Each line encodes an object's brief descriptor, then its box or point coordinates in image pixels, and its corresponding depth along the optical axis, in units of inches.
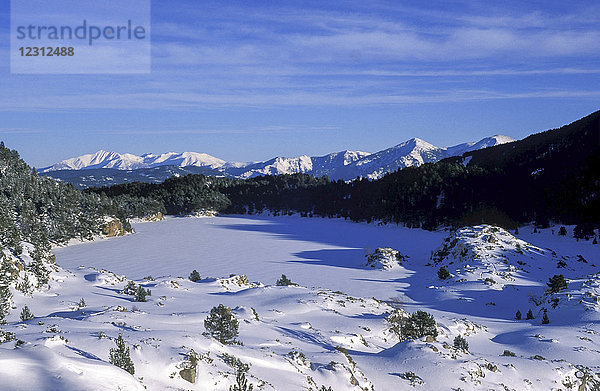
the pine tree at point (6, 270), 766.8
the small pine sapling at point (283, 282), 1268.5
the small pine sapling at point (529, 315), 1013.2
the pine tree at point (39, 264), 966.4
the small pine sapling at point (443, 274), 1450.5
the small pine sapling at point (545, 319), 949.1
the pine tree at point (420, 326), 747.4
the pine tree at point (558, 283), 1181.1
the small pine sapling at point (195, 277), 1325.0
